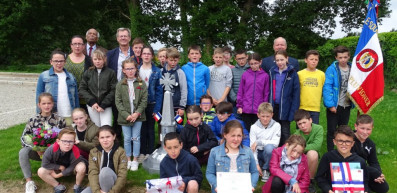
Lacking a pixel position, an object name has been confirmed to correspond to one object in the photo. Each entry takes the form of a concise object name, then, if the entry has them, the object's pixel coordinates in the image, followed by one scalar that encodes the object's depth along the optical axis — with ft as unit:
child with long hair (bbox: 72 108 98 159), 14.82
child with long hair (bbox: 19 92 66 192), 14.71
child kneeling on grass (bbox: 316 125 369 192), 12.36
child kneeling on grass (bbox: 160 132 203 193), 12.73
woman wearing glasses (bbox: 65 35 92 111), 17.58
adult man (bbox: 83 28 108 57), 19.39
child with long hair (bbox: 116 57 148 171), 16.11
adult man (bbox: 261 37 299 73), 18.42
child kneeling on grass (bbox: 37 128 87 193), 13.91
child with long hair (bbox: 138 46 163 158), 17.11
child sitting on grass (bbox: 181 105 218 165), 15.35
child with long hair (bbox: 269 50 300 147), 16.48
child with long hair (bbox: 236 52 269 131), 17.42
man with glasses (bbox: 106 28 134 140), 17.92
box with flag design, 11.89
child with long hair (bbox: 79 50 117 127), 16.48
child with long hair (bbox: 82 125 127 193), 12.93
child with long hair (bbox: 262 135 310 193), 12.28
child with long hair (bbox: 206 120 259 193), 12.44
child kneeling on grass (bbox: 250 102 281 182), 14.88
